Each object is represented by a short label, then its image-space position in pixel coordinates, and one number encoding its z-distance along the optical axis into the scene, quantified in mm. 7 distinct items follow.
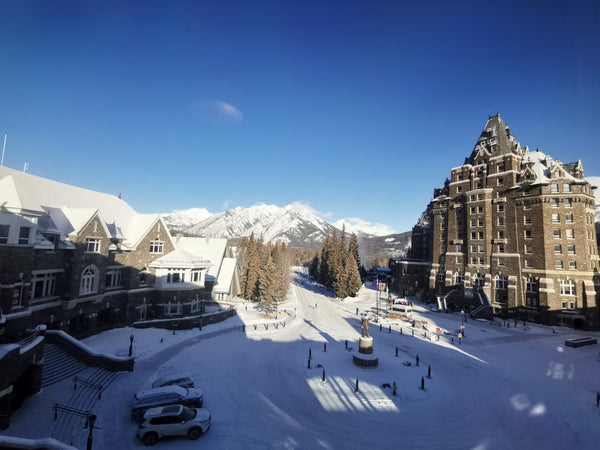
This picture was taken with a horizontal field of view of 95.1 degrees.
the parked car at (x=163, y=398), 14061
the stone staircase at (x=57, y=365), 17672
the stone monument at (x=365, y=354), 22234
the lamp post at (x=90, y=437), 11178
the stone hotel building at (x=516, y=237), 42500
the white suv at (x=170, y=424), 12672
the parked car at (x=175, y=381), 16844
